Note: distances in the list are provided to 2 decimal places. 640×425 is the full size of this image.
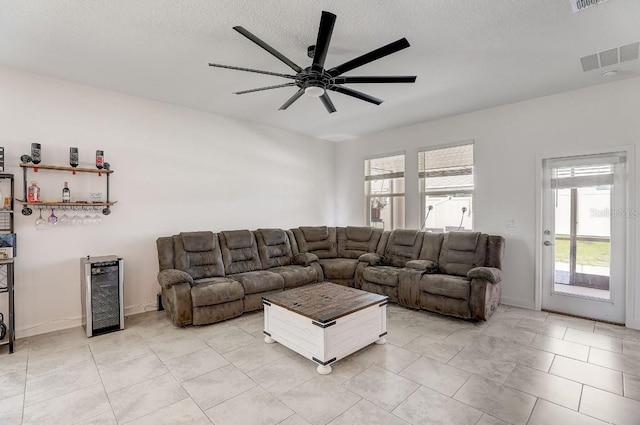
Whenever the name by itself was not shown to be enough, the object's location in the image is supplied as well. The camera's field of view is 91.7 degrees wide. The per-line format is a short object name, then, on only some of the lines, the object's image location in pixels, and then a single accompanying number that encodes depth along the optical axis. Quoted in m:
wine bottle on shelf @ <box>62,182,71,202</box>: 3.48
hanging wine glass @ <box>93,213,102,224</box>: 3.76
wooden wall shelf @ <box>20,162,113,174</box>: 3.29
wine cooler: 3.29
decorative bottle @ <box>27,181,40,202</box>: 3.29
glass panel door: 3.67
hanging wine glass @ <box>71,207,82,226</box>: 3.62
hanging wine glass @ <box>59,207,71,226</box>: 3.55
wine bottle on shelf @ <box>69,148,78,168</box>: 3.50
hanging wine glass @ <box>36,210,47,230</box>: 3.39
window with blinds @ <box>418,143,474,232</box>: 4.89
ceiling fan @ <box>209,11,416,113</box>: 2.06
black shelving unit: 2.93
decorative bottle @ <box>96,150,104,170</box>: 3.67
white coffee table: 2.62
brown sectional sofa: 3.61
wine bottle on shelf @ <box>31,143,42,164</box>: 3.27
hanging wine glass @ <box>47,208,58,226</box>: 3.47
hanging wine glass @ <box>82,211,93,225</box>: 3.70
